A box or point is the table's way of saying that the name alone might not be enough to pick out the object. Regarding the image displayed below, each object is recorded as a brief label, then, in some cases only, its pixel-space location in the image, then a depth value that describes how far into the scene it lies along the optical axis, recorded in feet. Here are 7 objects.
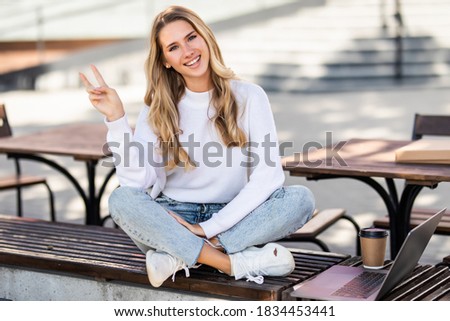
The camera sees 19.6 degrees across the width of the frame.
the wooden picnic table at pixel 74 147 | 23.45
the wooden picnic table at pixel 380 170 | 18.85
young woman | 17.77
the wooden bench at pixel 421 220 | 20.27
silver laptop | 16.13
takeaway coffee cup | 17.87
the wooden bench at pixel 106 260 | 17.31
